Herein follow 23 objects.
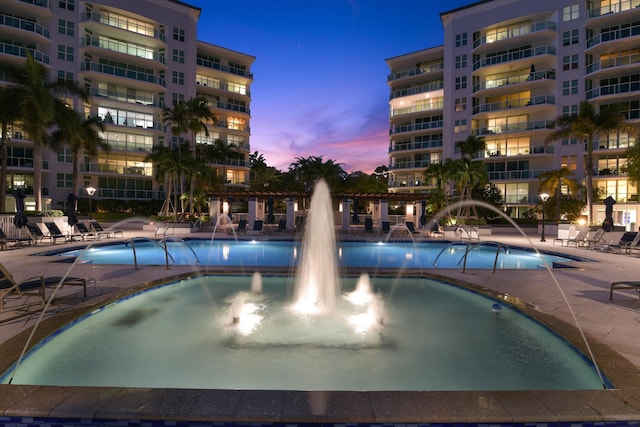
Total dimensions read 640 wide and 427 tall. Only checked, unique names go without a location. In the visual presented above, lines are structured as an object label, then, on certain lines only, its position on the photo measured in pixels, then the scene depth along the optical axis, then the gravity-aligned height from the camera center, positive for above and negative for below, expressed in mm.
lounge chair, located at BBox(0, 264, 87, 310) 6729 -1481
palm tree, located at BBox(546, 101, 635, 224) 28312 +7337
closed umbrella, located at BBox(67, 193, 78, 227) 21188 +26
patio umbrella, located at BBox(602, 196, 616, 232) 21267 -159
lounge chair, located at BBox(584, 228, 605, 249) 19909 -1518
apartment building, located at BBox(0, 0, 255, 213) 37250 +17049
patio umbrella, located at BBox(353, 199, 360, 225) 40406 -436
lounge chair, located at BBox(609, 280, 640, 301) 7652 -1596
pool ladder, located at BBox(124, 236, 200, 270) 21272 -1804
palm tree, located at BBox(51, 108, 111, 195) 25453 +6079
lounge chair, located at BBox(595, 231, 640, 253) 17406 -1490
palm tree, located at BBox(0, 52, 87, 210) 21672 +6781
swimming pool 15133 -2172
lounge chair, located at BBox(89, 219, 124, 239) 22545 -1288
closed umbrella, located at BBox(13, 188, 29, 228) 17781 -68
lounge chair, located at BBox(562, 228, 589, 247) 20641 -1525
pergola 32625 +1231
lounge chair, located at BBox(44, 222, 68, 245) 19038 -1166
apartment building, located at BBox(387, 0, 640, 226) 37281 +15388
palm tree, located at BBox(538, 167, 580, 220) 34031 +3088
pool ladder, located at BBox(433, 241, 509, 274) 20219 -2005
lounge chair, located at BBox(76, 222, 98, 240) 21281 -1342
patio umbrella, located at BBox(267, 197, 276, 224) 37094 -334
